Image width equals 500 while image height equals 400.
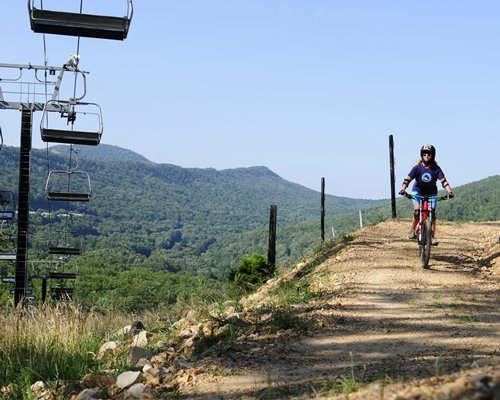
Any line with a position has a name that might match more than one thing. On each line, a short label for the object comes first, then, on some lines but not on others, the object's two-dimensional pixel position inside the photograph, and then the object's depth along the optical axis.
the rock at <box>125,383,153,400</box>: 6.55
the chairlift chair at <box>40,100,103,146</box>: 18.11
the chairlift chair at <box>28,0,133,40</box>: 9.34
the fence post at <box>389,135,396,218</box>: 23.97
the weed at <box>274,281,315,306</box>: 10.43
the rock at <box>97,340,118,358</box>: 9.26
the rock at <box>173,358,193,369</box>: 7.42
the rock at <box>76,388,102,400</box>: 6.70
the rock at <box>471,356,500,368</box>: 5.31
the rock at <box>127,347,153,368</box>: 8.13
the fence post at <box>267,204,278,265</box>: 23.09
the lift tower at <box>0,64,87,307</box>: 18.52
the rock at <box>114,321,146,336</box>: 11.48
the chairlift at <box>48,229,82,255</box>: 30.47
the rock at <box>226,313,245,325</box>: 8.95
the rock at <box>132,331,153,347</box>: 9.96
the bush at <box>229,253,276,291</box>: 20.44
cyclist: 12.91
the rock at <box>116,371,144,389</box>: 6.98
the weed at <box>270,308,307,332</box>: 8.59
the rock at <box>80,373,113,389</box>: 7.15
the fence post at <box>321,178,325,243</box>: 27.91
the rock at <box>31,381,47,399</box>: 7.48
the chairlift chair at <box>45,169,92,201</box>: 24.64
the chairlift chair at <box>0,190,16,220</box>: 20.55
